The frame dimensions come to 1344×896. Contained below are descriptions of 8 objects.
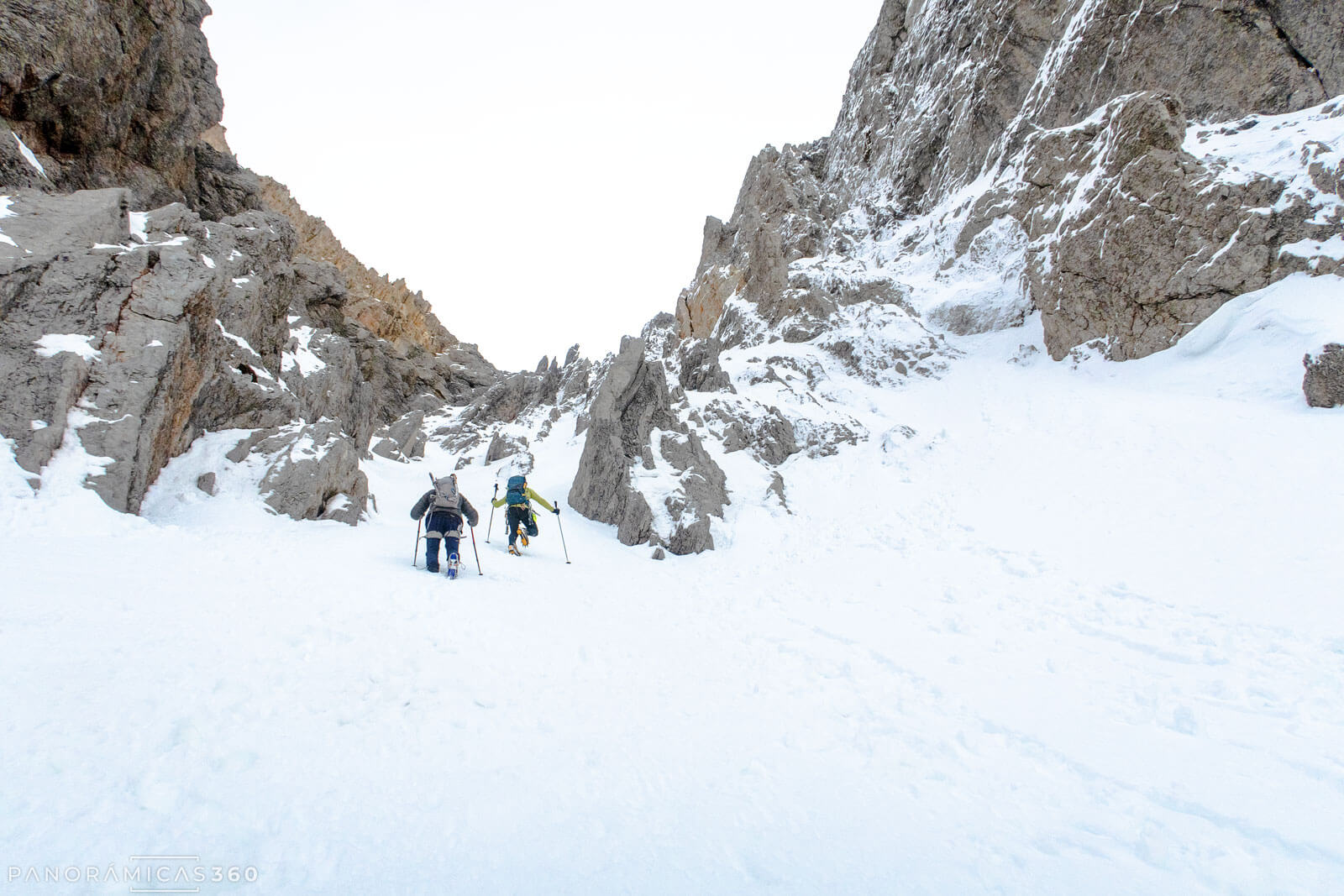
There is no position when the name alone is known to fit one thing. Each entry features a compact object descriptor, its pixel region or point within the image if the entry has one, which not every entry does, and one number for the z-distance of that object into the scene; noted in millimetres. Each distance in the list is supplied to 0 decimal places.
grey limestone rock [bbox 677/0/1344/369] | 21250
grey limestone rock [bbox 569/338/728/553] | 17219
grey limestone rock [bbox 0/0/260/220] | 14547
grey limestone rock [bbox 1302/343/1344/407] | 14367
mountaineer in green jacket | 13305
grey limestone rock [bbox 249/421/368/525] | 13445
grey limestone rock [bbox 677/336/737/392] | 28438
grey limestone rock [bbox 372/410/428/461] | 37344
